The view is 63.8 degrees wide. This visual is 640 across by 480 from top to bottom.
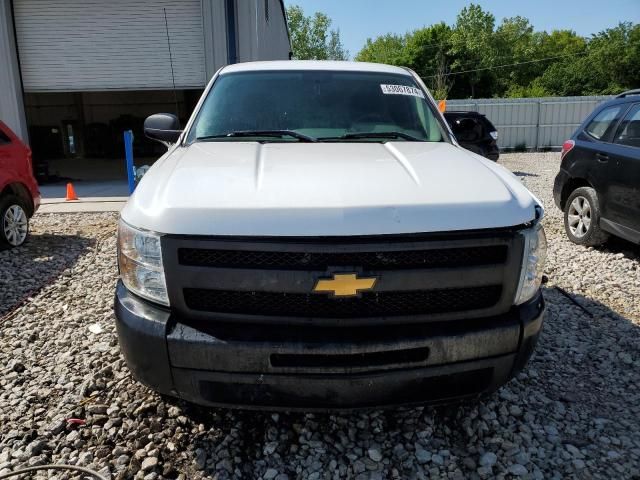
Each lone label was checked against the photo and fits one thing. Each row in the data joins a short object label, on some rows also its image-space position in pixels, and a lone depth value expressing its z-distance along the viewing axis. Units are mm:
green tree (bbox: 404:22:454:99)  60438
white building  11750
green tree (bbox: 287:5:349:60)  59094
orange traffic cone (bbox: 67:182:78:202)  10141
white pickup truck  1993
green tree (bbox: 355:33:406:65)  70212
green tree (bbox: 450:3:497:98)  59312
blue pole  9420
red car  5965
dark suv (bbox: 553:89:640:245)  5102
